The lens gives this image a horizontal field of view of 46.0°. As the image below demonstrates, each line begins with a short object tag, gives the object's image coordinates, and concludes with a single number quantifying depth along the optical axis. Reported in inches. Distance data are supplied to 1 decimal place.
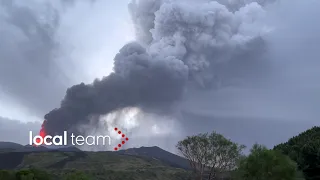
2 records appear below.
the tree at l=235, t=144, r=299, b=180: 2226.9
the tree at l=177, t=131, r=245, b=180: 3595.0
